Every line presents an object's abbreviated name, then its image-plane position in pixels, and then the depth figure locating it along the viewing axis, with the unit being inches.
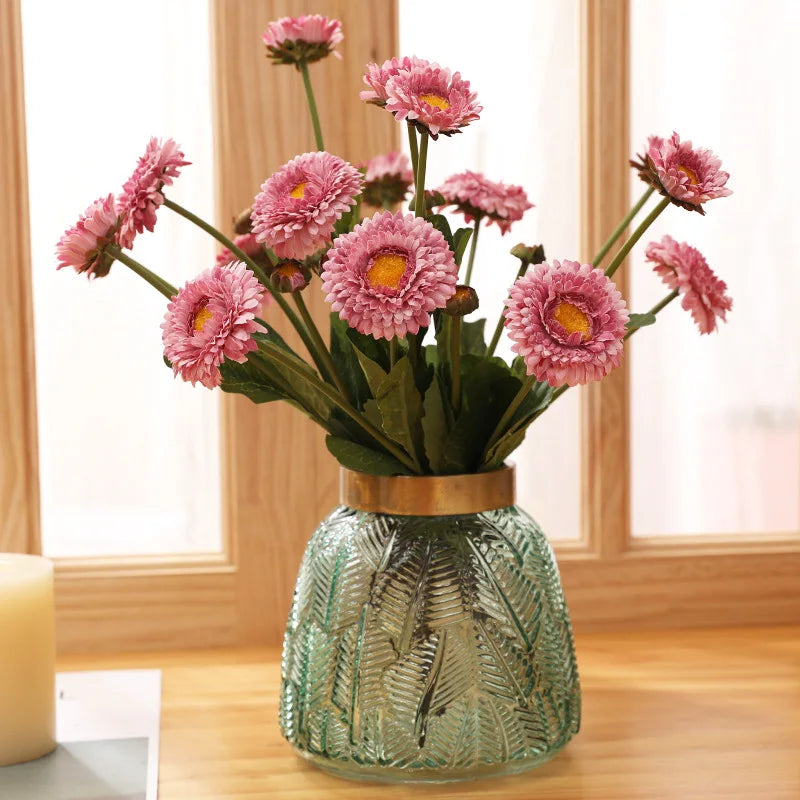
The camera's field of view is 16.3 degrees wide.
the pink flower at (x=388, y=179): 60.9
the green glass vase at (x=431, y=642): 56.8
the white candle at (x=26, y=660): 58.7
